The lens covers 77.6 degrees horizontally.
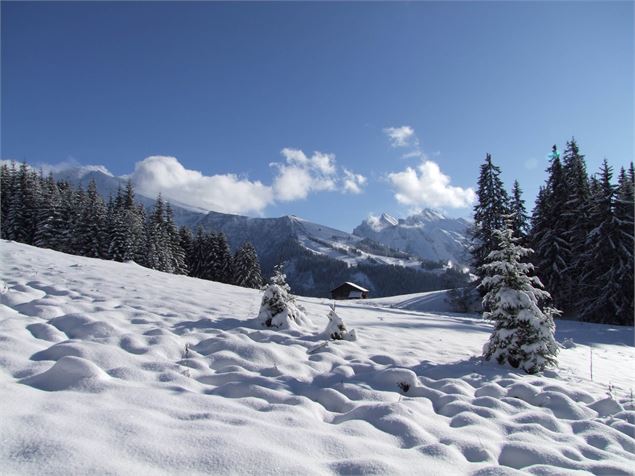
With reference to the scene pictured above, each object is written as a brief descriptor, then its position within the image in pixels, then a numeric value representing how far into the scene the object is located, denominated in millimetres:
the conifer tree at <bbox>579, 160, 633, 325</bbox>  27875
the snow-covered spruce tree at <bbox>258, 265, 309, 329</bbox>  9311
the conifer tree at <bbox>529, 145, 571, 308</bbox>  32781
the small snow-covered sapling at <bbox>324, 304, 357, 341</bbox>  8938
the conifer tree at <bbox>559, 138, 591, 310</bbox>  31969
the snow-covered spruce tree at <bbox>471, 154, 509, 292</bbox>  36094
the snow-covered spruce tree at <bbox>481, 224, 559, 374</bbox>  8562
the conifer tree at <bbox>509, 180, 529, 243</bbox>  35812
